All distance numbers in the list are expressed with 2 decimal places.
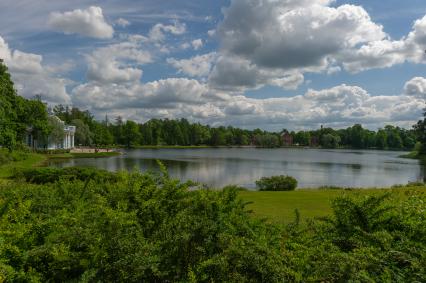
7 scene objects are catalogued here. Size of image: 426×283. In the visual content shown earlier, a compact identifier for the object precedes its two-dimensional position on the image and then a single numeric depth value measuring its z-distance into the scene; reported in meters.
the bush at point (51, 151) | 66.31
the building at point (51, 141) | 68.62
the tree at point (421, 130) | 75.69
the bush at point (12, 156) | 36.84
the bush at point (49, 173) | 20.57
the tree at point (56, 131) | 71.89
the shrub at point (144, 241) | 3.81
